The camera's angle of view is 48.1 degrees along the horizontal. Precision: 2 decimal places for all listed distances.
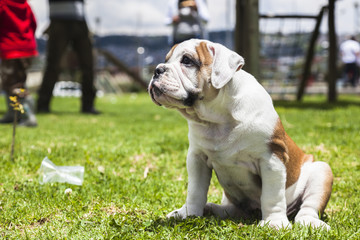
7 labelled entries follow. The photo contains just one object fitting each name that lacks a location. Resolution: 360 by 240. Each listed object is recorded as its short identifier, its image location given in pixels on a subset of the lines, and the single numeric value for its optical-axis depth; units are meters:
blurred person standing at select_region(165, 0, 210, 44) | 5.59
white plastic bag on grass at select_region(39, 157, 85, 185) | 3.05
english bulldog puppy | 2.05
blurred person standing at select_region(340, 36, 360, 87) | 16.30
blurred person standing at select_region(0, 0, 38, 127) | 4.55
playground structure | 5.39
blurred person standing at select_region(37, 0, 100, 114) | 6.91
